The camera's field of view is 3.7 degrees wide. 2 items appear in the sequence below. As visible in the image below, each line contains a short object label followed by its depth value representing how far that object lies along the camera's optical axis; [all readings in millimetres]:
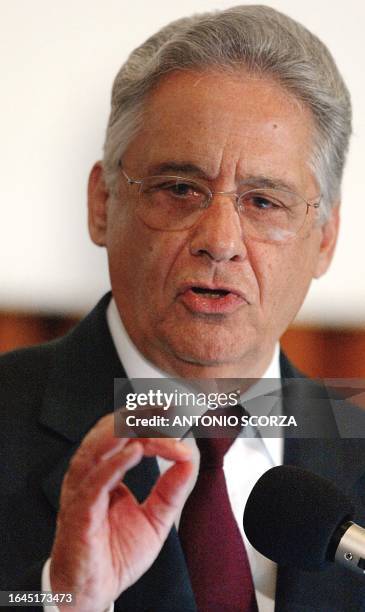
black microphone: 3431
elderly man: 3568
